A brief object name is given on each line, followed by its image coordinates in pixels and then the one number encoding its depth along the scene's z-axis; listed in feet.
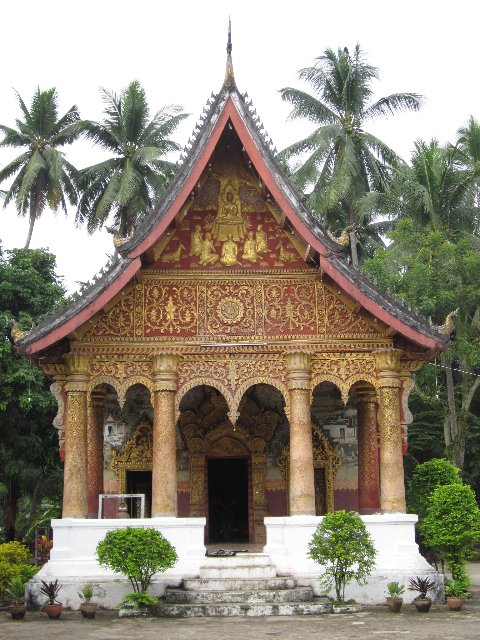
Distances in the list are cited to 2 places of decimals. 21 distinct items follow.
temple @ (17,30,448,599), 46.96
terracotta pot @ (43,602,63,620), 41.98
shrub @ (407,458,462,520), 56.18
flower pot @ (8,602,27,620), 41.96
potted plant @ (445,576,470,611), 43.68
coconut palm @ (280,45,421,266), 123.95
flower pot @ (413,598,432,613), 42.75
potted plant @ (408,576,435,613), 42.83
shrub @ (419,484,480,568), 46.91
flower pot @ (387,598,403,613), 42.75
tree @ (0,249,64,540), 76.43
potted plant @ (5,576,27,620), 41.98
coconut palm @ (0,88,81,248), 128.26
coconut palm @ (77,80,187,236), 129.08
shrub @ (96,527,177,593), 42.50
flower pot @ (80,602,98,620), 41.98
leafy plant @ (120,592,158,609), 42.16
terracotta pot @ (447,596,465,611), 43.65
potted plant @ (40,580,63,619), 41.98
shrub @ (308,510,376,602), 42.93
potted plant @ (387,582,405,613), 42.78
